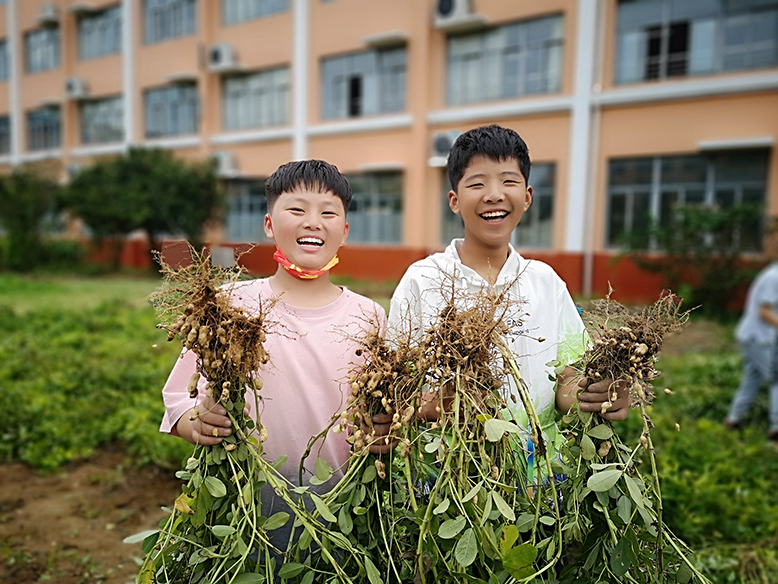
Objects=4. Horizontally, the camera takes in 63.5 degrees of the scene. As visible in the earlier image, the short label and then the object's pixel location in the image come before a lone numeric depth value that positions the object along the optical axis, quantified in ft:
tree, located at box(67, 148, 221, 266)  47.65
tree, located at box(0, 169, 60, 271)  47.36
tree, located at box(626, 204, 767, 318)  29.17
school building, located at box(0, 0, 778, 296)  31.91
